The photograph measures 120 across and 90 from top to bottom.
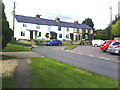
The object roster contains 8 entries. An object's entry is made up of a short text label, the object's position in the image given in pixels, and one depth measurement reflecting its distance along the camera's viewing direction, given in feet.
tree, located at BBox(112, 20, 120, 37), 56.15
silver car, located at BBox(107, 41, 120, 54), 32.63
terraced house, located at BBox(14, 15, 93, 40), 86.90
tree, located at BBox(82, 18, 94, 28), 178.89
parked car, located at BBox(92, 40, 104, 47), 68.95
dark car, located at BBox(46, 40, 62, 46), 71.47
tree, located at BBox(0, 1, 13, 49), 20.24
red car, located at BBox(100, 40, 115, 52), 39.39
